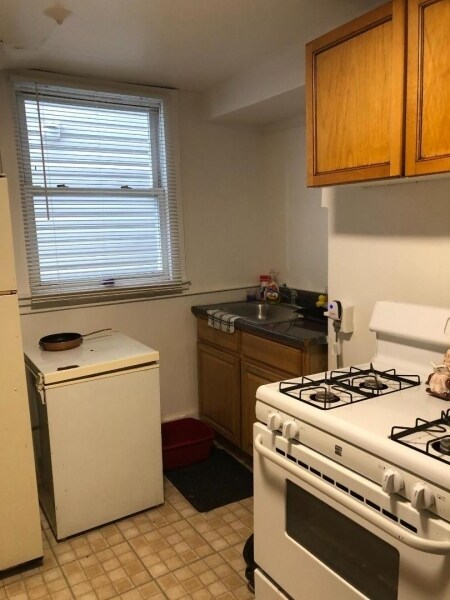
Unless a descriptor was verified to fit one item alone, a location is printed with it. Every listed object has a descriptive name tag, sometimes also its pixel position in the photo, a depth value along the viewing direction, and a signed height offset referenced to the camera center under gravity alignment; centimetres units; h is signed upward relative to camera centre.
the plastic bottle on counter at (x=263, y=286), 342 -45
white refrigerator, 189 -84
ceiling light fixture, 190 +85
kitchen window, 272 +20
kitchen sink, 325 -59
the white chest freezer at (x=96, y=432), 221 -96
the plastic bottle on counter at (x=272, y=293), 335 -49
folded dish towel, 284 -57
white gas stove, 110 -59
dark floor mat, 259 -144
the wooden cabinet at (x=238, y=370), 243 -84
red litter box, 287 -131
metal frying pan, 247 -57
